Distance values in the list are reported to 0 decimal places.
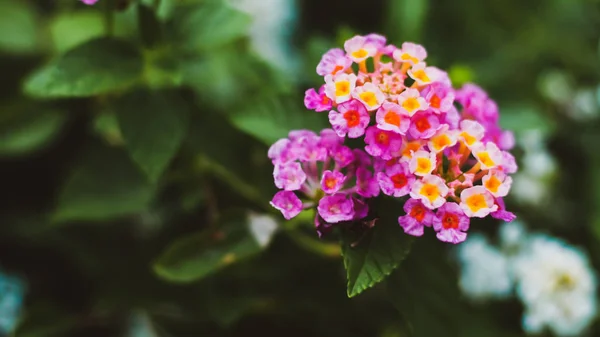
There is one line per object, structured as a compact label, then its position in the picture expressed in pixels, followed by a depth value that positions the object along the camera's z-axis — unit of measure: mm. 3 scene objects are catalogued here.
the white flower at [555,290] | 313
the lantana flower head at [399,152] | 230
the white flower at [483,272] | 327
